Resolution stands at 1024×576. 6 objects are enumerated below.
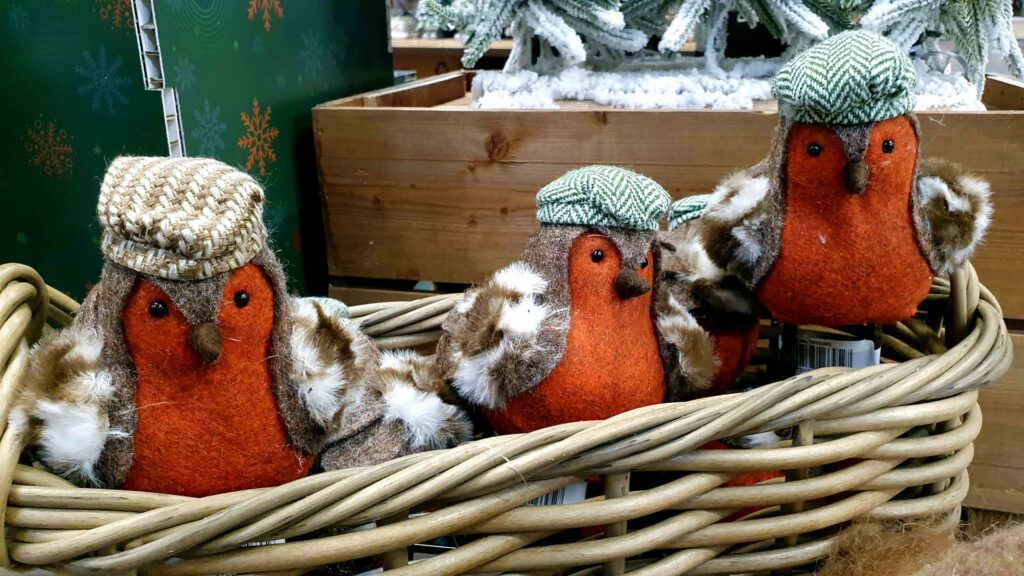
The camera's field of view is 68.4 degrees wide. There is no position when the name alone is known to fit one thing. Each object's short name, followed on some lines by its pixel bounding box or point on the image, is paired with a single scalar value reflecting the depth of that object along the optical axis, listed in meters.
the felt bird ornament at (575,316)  0.48
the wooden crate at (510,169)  0.80
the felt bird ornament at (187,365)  0.40
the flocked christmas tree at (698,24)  0.90
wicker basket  0.41
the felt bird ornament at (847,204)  0.49
